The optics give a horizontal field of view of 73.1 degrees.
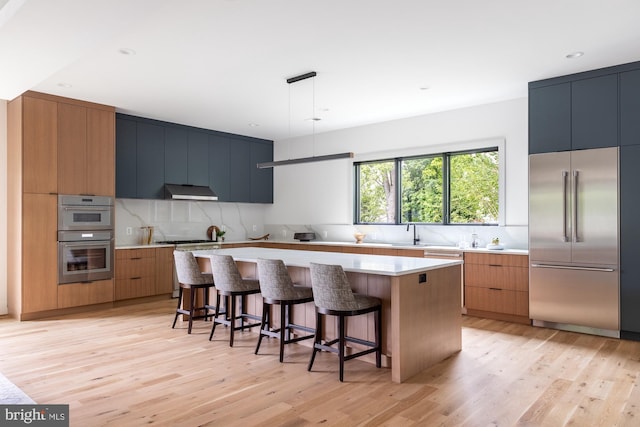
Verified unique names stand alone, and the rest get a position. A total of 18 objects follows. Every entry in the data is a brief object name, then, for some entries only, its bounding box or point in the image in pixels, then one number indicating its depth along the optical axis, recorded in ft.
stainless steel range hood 21.88
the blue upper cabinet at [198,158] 23.21
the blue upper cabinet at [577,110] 14.34
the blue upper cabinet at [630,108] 13.92
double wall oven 17.70
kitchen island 10.62
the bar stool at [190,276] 14.94
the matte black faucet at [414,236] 21.07
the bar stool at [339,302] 10.65
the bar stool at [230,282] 13.50
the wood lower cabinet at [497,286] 16.28
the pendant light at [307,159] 14.91
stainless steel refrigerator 14.30
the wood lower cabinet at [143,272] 19.57
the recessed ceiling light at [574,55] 13.19
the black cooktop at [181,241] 21.97
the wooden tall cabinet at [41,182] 16.76
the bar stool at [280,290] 12.10
